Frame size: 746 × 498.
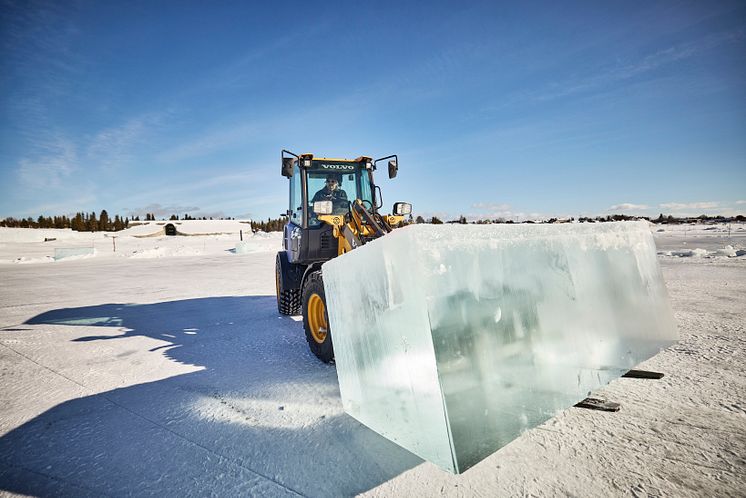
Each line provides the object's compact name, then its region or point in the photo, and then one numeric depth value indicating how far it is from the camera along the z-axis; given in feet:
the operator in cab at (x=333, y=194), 17.60
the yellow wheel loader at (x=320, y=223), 12.55
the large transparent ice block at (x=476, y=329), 5.15
